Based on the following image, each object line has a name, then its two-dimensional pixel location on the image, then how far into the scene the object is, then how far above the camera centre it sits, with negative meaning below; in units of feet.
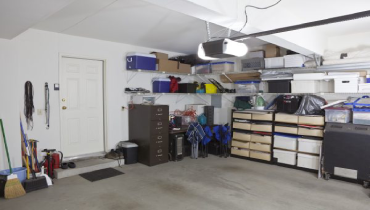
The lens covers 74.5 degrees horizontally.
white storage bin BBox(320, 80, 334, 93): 15.28 +0.86
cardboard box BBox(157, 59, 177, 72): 18.33 +2.68
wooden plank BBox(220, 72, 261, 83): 18.21 +1.83
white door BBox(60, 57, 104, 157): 15.34 -0.43
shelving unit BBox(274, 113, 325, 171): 14.98 -2.71
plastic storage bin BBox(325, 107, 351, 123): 14.08 -0.90
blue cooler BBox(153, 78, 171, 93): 19.08 +1.17
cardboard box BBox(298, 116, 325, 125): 14.83 -1.27
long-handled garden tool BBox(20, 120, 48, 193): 11.82 -4.00
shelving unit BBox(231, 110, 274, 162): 17.03 -2.58
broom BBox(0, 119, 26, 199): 11.00 -4.02
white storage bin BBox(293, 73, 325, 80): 14.79 +1.46
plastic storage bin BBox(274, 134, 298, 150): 15.83 -2.79
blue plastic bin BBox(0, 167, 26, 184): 11.84 -3.58
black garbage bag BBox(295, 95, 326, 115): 15.25 -0.35
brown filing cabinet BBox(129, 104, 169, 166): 16.29 -2.26
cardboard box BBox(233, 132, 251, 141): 17.98 -2.75
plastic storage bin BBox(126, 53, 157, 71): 17.02 +2.75
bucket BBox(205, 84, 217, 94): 20.86 +1.00
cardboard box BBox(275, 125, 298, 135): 15.77 -1.97
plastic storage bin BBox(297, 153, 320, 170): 14.92 -3.85
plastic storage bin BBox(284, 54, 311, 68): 15.37 +2.52
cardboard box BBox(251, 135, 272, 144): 16.96 -2.79
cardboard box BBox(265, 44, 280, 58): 16.75 +3.39
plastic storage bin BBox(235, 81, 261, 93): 18.34 +1.03
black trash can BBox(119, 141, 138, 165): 16.53 -3.55
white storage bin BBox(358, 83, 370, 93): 13.40 +0.64
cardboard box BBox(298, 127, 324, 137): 14.89 -2.02
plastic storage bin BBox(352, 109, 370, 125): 13.37 -0.93
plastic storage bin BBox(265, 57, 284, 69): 16.24 +2.52
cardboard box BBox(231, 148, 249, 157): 18.06 -3.96
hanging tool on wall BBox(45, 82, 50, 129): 14.34 -0.25
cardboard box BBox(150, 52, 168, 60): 18.45 +3.42
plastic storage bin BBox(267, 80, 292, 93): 16.20 +0.92
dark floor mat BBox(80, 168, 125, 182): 13.78 -4.41
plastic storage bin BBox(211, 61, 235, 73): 19.11 +2.63
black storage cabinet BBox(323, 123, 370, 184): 12.92 -2.81
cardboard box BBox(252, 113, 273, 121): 16.92 -1.21
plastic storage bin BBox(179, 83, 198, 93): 20.27 +1.02
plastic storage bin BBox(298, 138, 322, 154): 14.90 -2.86
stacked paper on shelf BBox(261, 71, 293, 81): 16.15 +1.66
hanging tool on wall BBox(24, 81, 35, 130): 13.62 -0.12
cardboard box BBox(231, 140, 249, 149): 18.07 -3.37
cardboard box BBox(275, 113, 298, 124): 15.83 -1.22
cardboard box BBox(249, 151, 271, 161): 17.00 -3.97
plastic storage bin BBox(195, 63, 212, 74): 20.31 +2.65
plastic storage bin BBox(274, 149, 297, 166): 15.83 -3.80
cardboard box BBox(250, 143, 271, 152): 16.99 -3.37
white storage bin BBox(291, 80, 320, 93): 15.21 +0.85
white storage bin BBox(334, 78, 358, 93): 13.80 +0.83
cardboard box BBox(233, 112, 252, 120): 18.02 -1.19
